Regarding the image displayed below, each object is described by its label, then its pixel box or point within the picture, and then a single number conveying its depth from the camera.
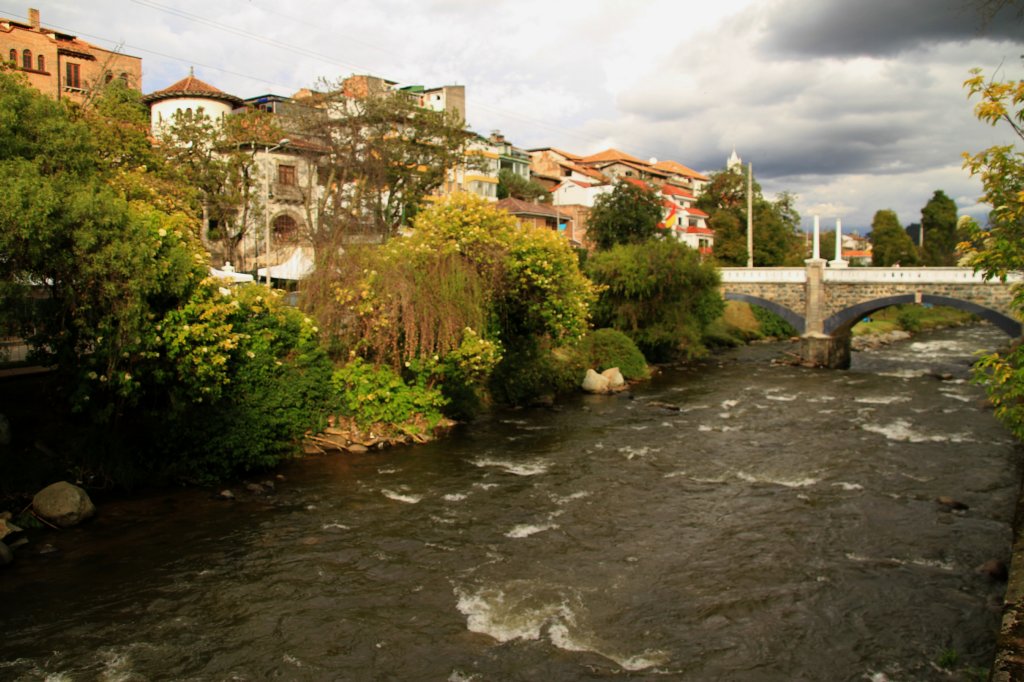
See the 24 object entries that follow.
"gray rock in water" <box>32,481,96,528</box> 16.47
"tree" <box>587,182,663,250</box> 53.38
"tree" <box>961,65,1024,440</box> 10.10
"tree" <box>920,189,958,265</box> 85.81
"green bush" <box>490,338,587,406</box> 30.81
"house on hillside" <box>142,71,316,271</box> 42.00
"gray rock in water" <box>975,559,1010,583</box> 13.99
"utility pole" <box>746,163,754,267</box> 54.62
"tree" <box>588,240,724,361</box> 41.44
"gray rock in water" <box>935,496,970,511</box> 18.03
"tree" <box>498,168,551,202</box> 71.69
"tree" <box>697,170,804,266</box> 68.62
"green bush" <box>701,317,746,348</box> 51.66
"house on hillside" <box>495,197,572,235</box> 61.47
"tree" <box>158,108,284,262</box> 35.69
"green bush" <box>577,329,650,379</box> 37.19
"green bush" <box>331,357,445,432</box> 23.69
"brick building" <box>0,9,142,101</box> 54.34
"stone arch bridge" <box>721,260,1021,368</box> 38.75
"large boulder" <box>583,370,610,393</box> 34.22
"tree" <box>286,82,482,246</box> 38.88
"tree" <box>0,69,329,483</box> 16.00
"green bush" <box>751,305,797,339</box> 60.05
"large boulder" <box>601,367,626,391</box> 34.84
